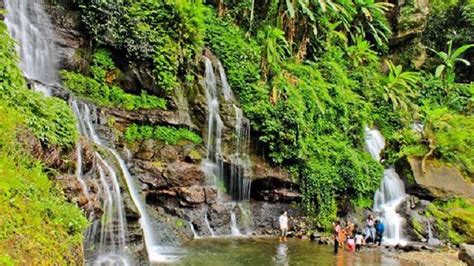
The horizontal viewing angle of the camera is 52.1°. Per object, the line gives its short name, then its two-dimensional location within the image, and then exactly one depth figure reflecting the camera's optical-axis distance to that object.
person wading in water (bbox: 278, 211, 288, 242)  17.25
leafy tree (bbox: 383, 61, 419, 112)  26.53
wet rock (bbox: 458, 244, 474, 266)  13.23
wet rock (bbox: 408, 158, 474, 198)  21.89
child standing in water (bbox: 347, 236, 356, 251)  15.95
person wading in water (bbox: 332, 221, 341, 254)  15.23
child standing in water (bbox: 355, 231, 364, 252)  16.11
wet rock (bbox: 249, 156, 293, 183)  19.06
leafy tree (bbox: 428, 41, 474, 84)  31.16
